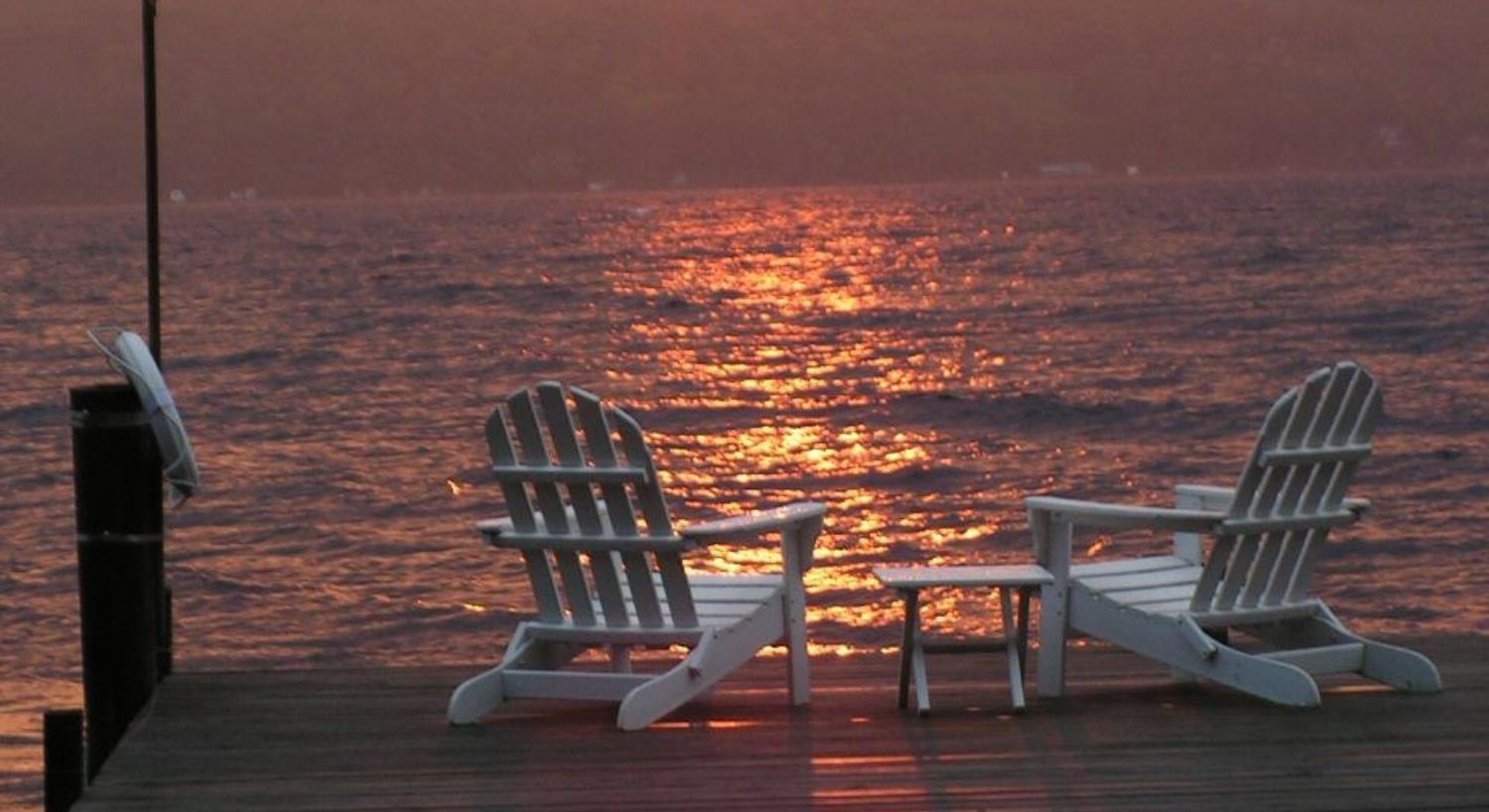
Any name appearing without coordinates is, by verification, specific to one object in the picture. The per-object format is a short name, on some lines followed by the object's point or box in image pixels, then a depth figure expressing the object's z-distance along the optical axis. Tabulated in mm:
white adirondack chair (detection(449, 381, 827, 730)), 11867
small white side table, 12242
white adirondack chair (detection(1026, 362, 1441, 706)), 12180
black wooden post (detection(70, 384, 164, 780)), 12797
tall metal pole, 13859
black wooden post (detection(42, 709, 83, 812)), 11692
